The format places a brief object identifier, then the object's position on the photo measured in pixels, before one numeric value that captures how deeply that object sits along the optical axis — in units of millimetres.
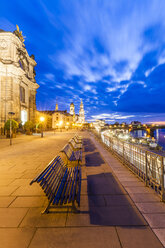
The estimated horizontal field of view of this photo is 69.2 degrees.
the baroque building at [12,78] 28266
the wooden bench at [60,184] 2362
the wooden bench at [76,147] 6573
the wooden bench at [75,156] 4841
